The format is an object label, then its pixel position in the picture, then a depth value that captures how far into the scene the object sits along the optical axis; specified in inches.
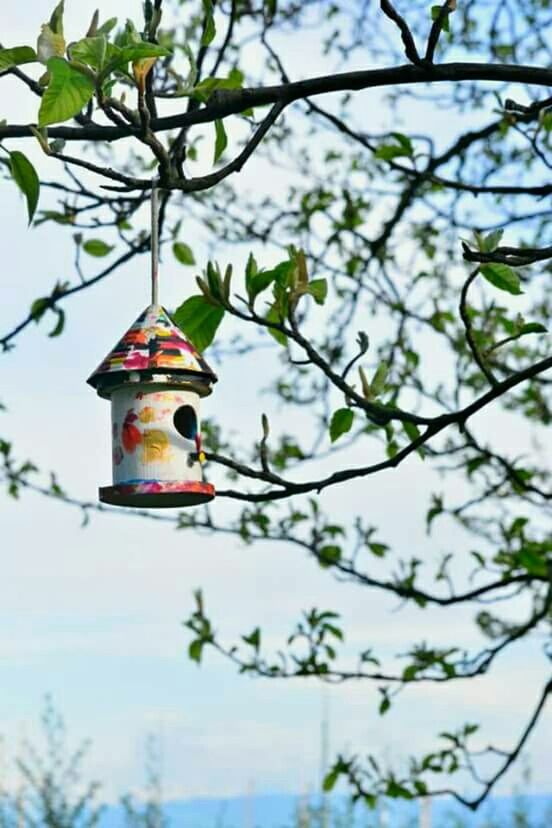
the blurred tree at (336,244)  192.3
